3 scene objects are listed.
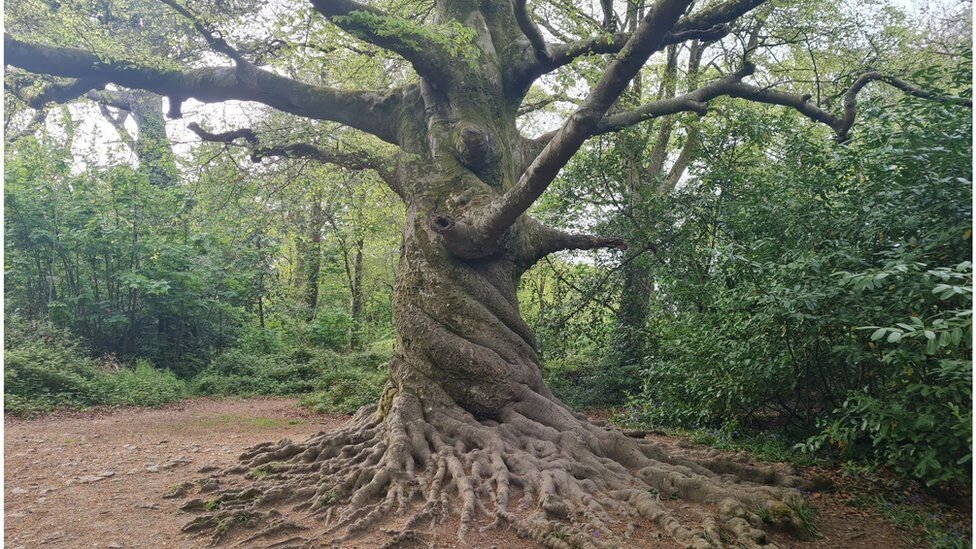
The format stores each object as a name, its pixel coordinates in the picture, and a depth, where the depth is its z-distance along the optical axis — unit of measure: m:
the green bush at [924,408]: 3.25
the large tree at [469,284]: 4.04
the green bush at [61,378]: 8.60
